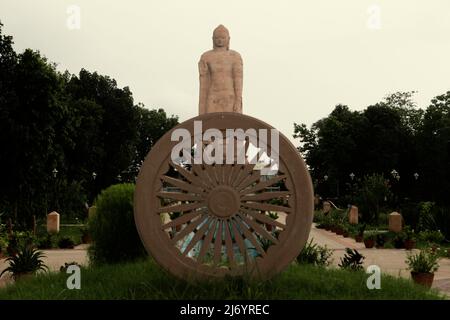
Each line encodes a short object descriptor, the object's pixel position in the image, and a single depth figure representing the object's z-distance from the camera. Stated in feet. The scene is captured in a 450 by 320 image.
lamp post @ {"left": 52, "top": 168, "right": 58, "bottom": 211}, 79.73
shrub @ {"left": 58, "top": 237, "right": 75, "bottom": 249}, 54.24
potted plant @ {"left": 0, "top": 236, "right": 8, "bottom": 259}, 47.23
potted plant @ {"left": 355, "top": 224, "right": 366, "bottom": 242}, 59.98
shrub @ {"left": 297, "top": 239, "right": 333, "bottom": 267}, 29.14
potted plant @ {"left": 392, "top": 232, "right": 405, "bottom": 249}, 53.21
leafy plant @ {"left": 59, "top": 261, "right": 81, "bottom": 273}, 26.66
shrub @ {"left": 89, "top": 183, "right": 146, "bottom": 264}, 27.61
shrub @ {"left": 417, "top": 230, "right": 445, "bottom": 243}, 54.49
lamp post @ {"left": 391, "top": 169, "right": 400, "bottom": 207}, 97.92
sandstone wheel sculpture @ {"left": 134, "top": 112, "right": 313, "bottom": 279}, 19.19
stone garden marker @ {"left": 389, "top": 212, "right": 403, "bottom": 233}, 69.34
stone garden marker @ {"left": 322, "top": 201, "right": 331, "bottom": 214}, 104.29
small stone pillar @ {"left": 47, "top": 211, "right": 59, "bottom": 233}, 73.49
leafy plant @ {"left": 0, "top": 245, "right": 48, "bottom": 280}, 28.76
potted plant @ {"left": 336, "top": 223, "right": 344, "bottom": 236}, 70.18
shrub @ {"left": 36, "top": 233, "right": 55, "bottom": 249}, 54.80
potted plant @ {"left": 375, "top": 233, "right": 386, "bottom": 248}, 53.83
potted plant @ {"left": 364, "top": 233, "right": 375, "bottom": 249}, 53.83
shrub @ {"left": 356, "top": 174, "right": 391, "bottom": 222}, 81.00
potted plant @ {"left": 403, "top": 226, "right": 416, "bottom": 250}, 52.90
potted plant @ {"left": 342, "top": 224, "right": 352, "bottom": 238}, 67.46
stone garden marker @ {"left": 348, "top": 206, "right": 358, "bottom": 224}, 80.64
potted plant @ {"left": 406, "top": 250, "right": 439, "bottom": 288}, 27.96
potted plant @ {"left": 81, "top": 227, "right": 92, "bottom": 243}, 59.57
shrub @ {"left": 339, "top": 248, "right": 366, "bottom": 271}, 27.35
